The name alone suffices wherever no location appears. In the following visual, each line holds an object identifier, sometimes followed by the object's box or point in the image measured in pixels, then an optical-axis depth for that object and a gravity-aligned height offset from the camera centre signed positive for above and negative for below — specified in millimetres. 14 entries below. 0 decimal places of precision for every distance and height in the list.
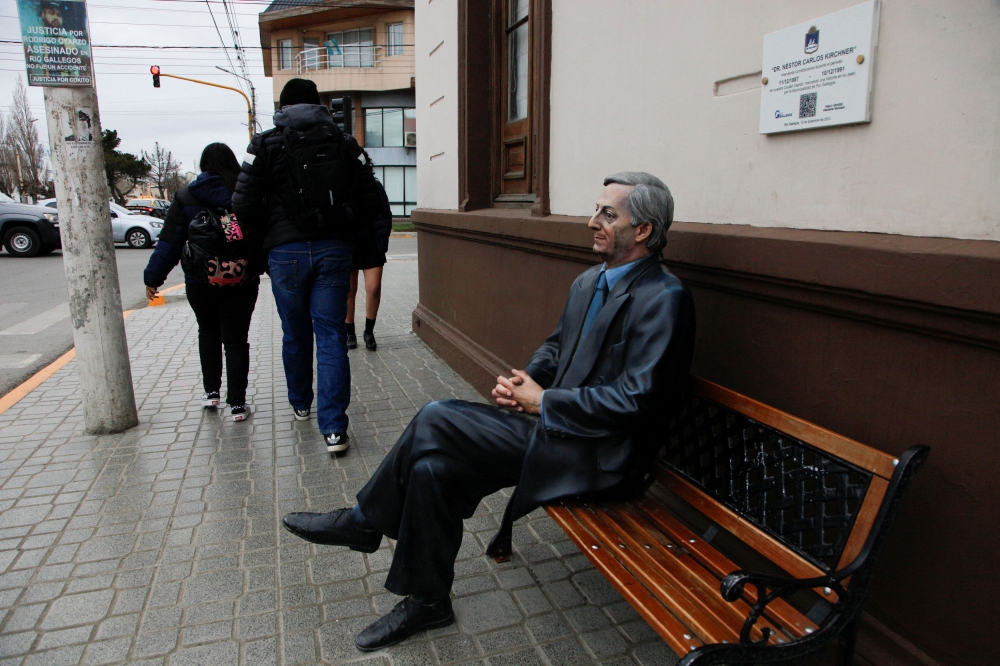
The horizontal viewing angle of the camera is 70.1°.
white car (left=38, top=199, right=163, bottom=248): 22750 -834
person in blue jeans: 3920 -91
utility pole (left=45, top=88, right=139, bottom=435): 4184 -338
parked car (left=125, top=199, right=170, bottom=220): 34531 -251
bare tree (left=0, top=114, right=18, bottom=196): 54216 +2895
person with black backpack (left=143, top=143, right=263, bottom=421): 4336 -345
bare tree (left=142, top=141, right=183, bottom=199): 83156 +3530
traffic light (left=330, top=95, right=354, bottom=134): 8039 +1073
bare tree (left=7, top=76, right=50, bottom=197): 55594 +4927
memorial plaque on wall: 2039 +385
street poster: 4105 +906
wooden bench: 1653 -957
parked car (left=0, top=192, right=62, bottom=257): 18141 -669
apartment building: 35156 +6931
